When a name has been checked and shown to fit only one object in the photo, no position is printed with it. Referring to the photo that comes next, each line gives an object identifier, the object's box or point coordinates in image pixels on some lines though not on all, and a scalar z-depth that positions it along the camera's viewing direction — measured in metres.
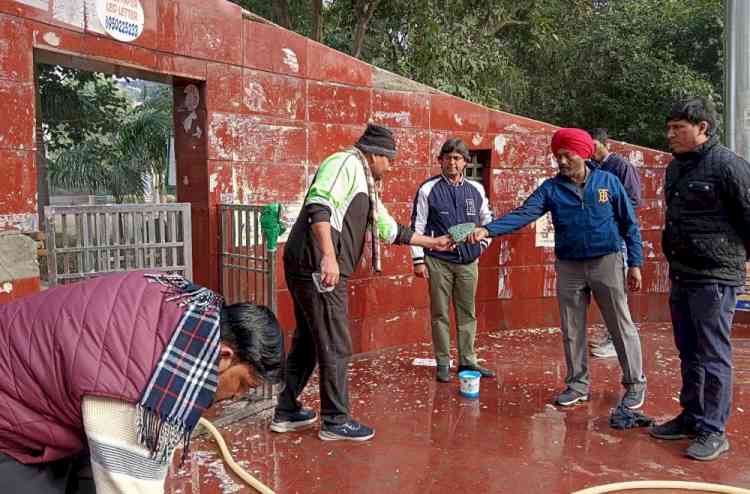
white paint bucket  4.49
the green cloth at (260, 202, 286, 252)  3.97
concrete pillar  5.77
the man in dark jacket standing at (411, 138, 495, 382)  4.91
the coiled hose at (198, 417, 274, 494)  3.01
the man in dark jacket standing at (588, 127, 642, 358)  5.32
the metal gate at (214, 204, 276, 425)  4.06
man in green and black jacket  3.58
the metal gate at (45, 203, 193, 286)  3.39
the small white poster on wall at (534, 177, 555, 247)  6.40
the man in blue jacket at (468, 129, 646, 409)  4.07
